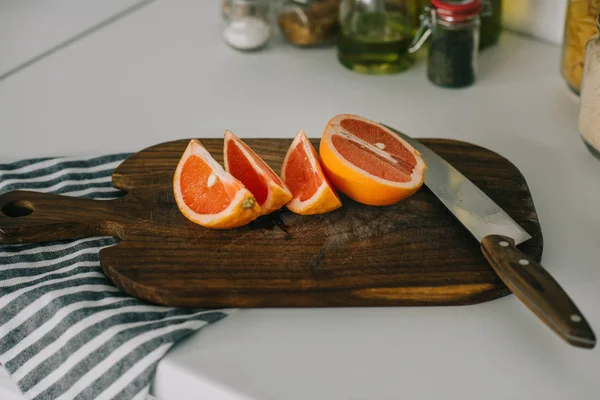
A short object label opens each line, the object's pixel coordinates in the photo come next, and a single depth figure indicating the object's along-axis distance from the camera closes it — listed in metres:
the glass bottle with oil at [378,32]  1.29
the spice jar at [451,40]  1.17
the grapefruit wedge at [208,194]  0.91
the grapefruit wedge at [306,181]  0.93
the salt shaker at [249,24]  1.37
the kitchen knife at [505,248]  0.75
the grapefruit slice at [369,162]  0.93
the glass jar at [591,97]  1.01
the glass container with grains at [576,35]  1.13
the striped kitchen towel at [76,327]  0.83
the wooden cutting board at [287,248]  0.87
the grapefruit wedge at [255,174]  0.93
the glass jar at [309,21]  1.34
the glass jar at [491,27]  1.33
